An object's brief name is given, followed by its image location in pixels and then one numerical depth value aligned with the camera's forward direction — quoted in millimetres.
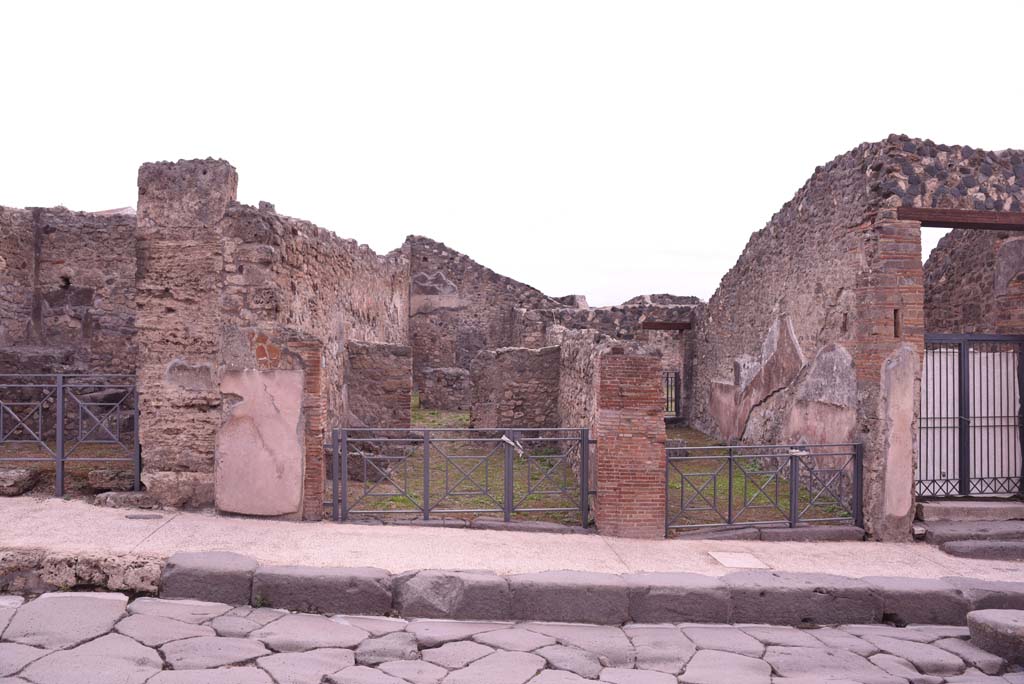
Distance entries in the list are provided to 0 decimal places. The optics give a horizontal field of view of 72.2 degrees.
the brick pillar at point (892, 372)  7457
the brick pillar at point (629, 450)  6910
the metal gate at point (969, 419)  8094
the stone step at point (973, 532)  7352
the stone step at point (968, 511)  7699
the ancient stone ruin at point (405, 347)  6875
